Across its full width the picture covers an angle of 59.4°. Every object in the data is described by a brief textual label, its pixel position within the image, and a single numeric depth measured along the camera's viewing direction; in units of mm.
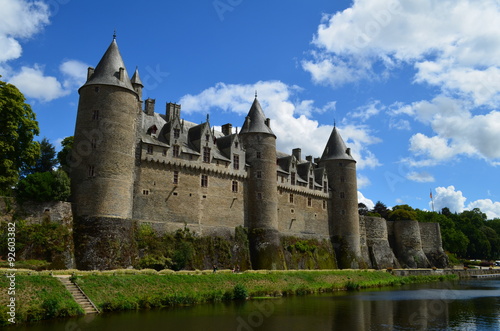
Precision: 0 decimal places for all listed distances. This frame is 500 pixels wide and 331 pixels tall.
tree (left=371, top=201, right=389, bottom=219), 88406
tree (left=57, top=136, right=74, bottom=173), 40875
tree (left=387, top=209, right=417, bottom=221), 80681
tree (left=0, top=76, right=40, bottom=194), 31438
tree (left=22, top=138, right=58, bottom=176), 45312
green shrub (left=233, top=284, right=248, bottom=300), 30547
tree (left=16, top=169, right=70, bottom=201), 30444
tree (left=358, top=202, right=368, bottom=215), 91838
